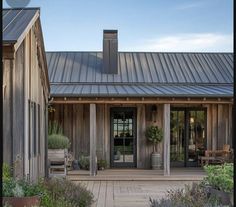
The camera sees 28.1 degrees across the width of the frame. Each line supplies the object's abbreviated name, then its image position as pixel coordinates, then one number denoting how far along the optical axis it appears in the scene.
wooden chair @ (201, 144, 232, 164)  15.83
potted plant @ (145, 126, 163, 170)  16.22
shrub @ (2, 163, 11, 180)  7.22
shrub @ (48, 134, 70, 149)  14.27
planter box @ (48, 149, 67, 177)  14.22
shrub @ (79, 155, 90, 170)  15.78
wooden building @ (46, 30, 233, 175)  14.91
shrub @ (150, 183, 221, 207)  6.80
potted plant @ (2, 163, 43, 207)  6.49
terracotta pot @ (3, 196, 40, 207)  6.46
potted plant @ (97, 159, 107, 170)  16.01
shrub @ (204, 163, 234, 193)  7.88
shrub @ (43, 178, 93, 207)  8.24
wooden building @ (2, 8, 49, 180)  7.83
